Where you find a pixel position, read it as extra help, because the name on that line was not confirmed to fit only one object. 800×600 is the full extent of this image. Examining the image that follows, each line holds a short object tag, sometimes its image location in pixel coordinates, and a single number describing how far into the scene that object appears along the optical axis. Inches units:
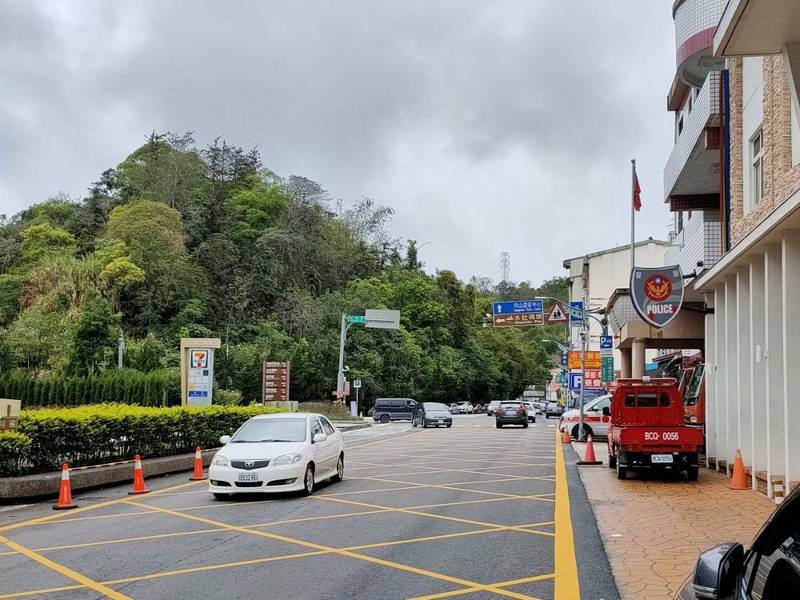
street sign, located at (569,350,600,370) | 1700.3
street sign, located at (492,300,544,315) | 1626.5
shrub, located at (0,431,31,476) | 542.3
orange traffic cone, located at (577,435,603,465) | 791.1
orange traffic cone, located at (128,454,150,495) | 601.6
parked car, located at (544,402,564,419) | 2623.0
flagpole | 1288.9
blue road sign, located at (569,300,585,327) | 1262.3
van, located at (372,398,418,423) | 2149.4
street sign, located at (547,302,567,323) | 1380.4
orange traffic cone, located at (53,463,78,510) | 522.6
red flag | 1275.8
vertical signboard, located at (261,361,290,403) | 1499.8
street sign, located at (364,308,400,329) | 1943.9
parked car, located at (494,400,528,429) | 1691.7
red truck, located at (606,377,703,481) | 633.6
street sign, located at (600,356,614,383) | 1795.0
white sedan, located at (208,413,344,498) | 533.6
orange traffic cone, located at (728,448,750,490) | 583.8
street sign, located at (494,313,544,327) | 1614.2
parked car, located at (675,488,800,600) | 102.3
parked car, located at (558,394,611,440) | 1170.9
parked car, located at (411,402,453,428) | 1792.6
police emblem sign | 776.9
